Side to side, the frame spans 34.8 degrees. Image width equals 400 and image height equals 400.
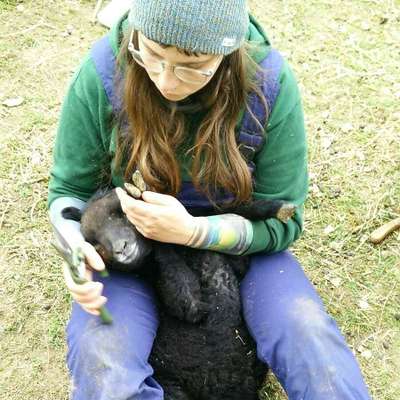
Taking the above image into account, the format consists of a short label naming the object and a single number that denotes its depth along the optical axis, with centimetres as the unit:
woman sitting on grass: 212
